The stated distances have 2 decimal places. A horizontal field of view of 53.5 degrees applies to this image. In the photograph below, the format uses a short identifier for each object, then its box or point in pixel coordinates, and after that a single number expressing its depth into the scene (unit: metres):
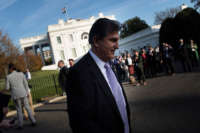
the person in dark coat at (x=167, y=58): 10.92
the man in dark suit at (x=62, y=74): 7.50
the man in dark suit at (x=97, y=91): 1.43
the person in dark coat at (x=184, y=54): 10.73
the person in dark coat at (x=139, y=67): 10.00
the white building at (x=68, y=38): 59.44
